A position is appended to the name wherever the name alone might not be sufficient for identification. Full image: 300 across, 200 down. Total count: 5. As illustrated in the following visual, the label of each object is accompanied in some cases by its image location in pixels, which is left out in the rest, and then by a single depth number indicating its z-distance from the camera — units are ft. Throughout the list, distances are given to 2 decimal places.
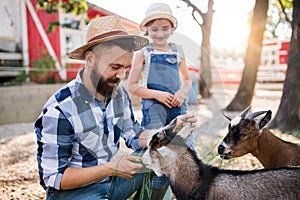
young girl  6.64
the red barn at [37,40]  33.40
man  6.58
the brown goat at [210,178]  6.73
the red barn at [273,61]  51.67
